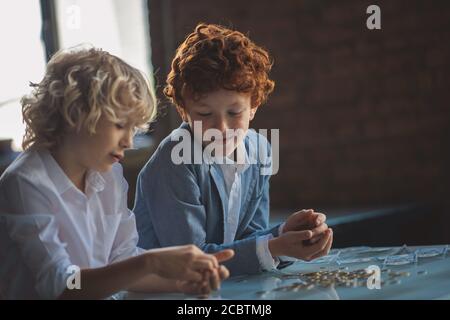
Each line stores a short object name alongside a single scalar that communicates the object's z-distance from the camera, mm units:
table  1925
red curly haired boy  2096
